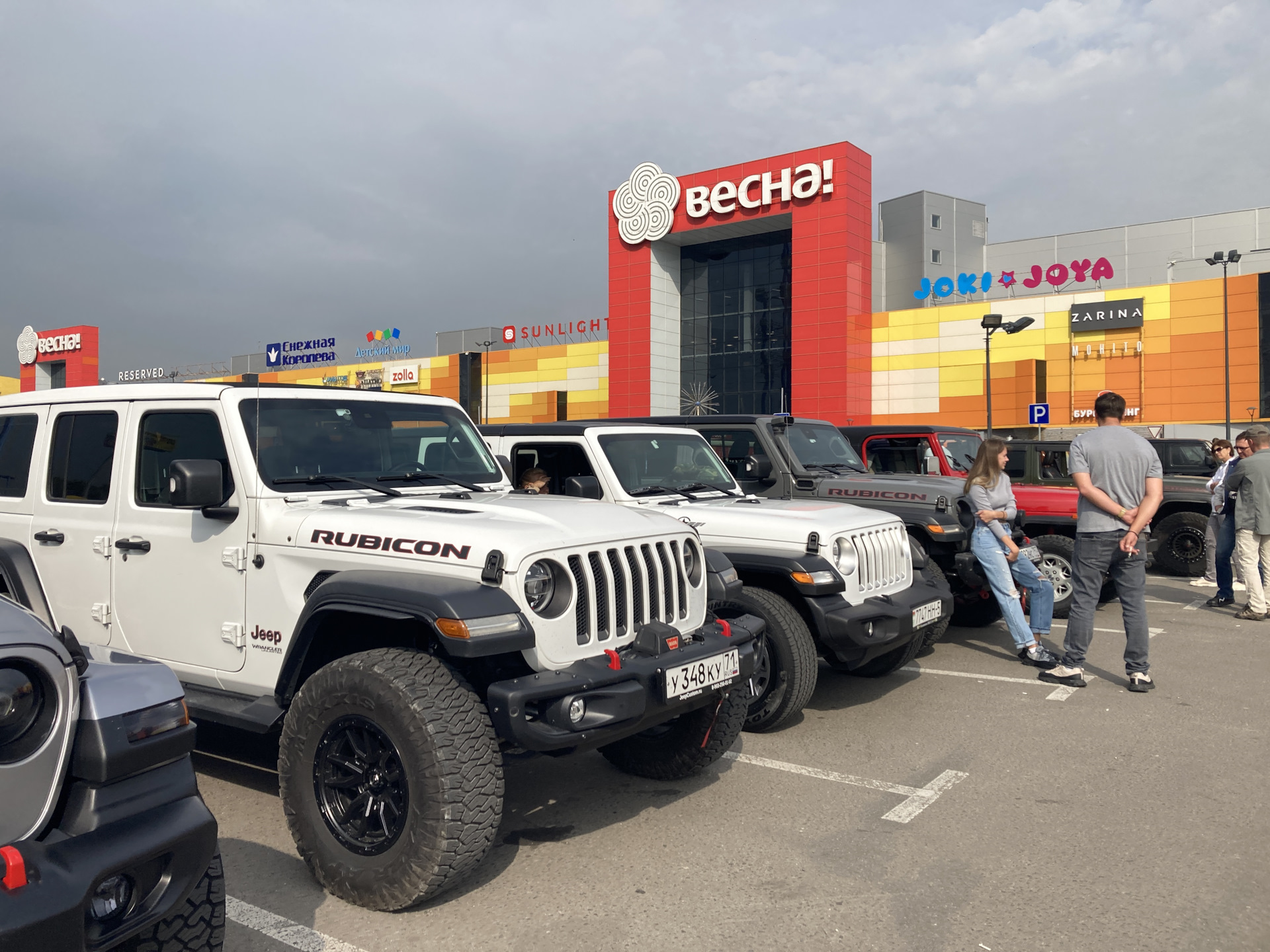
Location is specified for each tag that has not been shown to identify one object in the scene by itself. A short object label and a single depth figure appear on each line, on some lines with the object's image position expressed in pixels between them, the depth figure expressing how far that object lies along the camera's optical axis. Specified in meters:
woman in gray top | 7.19
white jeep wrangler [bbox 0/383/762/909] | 3.27
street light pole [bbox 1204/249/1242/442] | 25.67
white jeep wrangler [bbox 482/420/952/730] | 5.41
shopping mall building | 33.00
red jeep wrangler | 9.12
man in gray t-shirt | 6.22
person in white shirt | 10.37
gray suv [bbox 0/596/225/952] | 2.00
